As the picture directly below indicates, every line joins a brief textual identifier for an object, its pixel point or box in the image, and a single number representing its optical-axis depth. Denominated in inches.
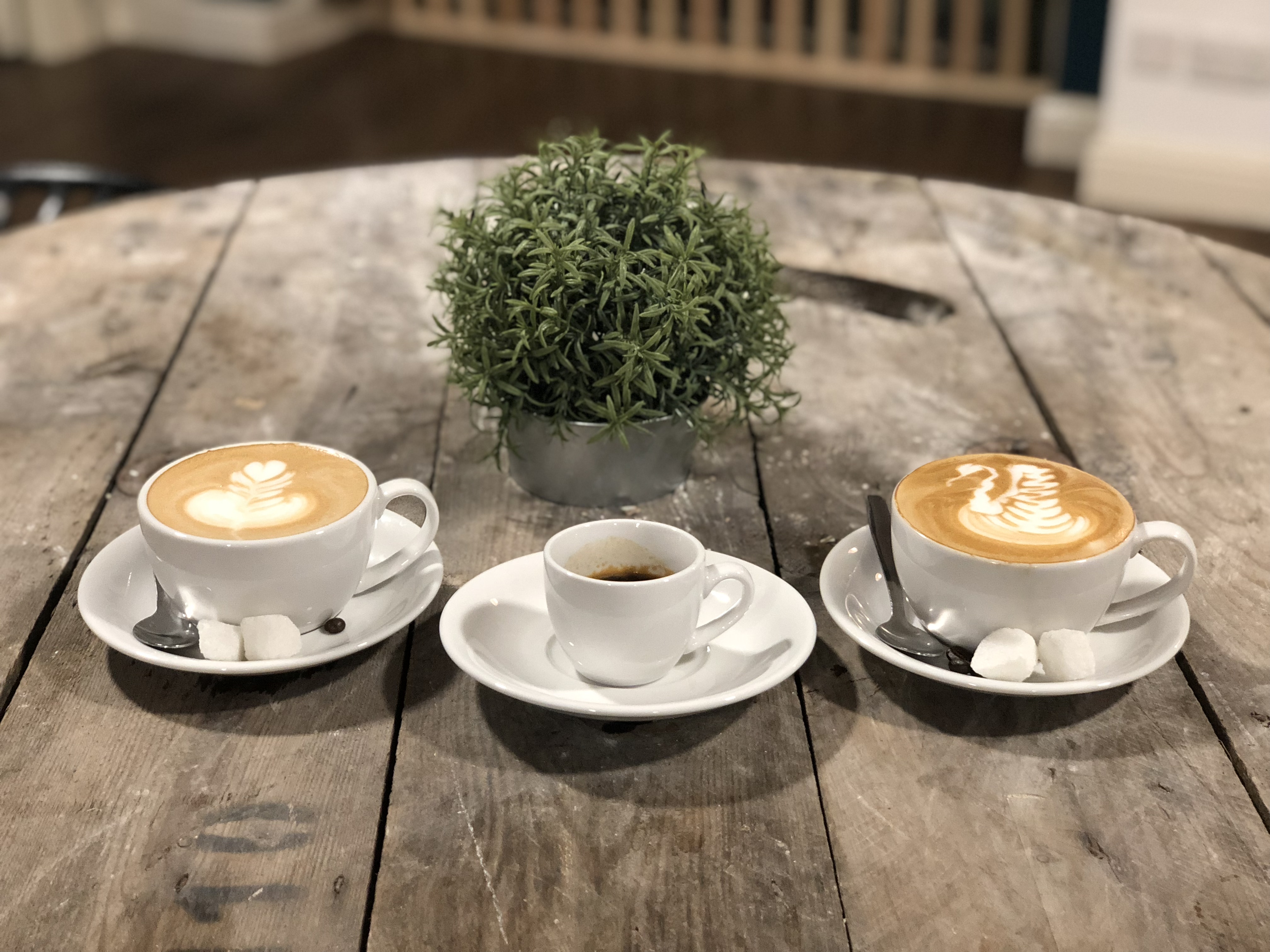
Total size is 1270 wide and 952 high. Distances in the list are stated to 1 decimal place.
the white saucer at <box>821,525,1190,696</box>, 27.3
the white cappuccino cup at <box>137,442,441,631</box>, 28.2
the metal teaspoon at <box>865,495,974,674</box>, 29.0
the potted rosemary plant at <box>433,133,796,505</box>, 33.7
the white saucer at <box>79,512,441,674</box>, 27.9
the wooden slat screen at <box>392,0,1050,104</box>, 174.1
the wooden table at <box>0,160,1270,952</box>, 23.6
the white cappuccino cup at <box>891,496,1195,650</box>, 27.8
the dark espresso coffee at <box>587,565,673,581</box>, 29.3
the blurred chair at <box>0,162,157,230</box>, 67.5
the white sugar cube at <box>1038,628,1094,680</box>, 27.9
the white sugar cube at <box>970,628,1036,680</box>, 27.8
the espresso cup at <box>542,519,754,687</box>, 26.8
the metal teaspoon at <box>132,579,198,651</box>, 28.8
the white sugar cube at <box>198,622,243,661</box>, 28.2
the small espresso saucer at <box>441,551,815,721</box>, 26.4
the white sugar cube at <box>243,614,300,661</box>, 28.3
